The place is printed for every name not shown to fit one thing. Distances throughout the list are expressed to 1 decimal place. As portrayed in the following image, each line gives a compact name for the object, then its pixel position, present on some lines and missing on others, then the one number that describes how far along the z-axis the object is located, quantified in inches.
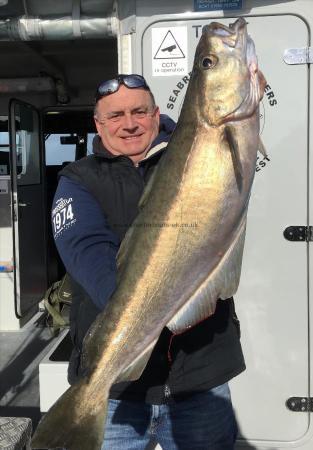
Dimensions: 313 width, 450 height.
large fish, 58.1
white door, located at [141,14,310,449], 125.5
